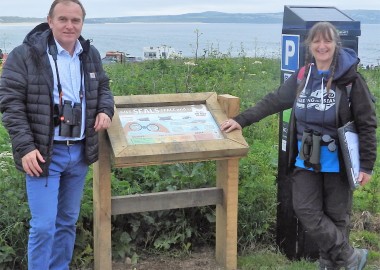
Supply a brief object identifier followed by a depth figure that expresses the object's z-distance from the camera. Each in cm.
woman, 406
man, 366
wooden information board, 425
